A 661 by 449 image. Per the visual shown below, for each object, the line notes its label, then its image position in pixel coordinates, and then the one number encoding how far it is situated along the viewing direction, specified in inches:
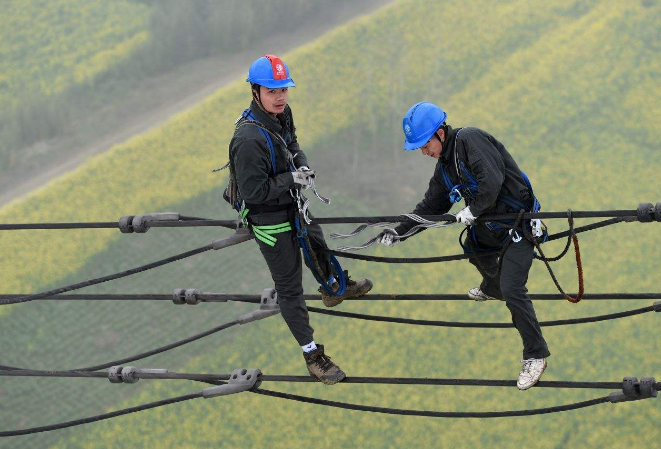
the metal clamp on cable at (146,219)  719.1
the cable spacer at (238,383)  692.7
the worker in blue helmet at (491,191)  614.9
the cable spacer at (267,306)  749.3
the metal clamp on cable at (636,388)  625.9
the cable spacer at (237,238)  706.2
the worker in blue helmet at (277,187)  621.0
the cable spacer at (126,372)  733.9
